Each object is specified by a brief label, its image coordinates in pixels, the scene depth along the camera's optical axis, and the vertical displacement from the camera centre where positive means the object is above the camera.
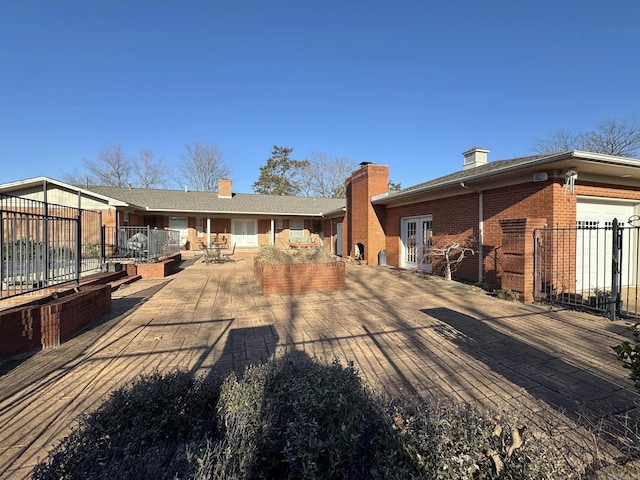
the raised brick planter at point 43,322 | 3.68 -1.19
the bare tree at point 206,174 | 34.19 +7.01
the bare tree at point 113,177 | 33.33 +6.50
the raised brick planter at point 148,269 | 9.83 -1.16
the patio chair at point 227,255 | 16.50 -1.29
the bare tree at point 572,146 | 26.31 +8.01
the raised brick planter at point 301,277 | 7.54 -1.08
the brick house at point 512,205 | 6.52 +0.86
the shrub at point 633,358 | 1.96 -0.84
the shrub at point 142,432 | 1.45 -1.14
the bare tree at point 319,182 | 37.09 +6.74
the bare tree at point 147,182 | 34.16 +6.17
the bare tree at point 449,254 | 9.09 -0.59
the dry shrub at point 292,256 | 8.26 -0.58
